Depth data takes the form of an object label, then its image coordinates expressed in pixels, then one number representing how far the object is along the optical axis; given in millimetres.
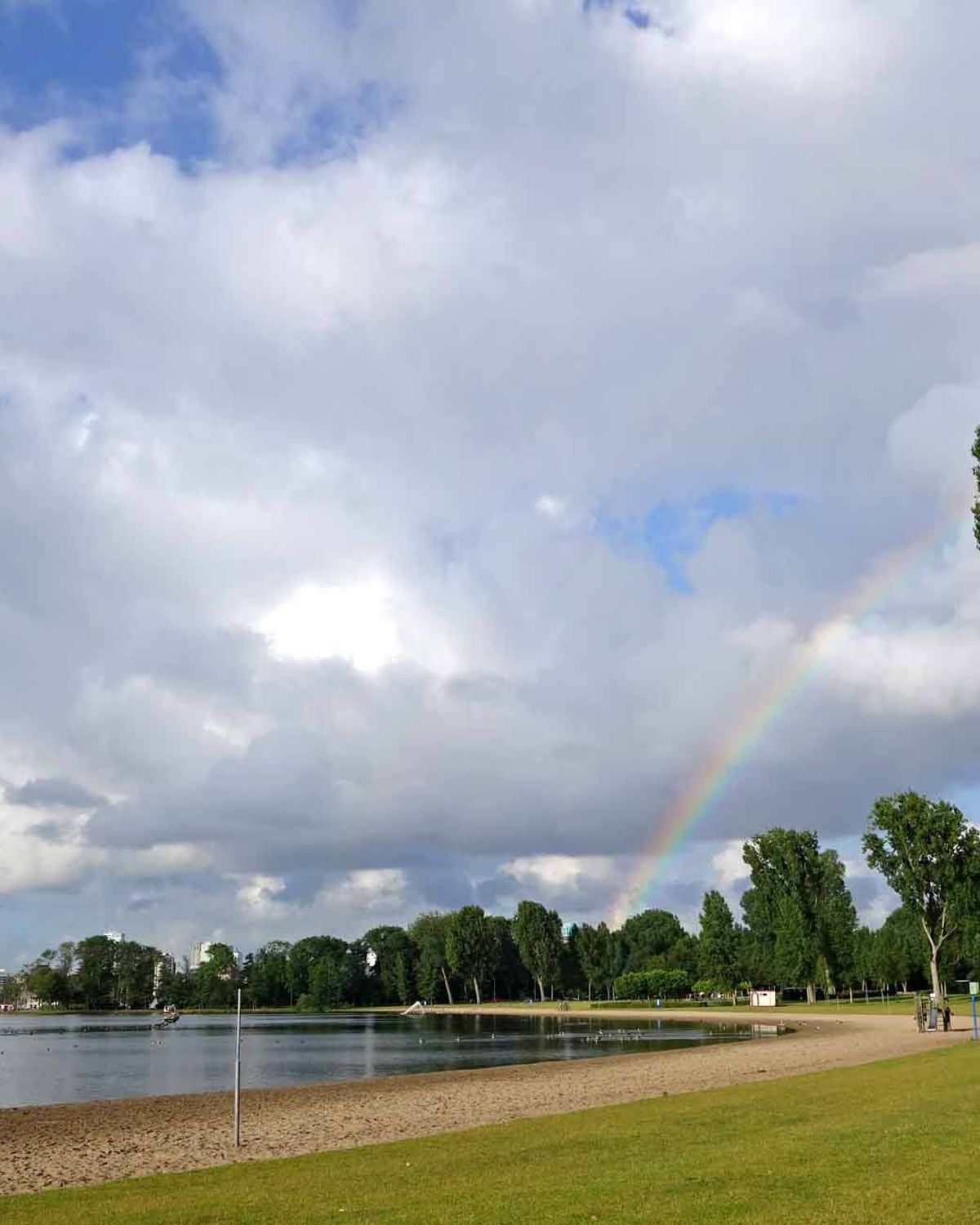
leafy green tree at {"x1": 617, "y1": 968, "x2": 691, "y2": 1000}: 164750
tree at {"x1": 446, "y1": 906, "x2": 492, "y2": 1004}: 191750
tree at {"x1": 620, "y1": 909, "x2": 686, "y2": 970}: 197125
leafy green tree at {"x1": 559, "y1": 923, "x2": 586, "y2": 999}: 188900
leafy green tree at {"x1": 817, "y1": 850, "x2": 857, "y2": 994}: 117000
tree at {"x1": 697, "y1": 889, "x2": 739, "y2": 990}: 148250
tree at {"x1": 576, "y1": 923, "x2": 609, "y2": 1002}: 189250
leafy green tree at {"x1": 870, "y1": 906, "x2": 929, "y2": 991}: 127938
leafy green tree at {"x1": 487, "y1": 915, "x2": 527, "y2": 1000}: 193750
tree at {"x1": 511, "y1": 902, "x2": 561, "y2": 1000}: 184125
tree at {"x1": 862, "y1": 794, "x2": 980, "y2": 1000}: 80188
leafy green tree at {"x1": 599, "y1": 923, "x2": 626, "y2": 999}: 190250
